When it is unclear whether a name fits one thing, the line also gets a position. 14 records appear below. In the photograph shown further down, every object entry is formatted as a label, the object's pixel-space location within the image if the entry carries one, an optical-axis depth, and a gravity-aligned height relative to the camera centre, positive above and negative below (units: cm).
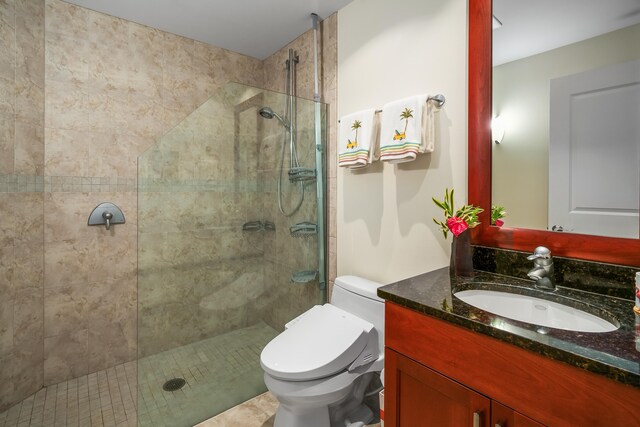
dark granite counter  59 -28
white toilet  124 -63
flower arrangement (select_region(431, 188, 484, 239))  116 -3
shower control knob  209 -5
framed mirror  122 +31
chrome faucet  102 -20
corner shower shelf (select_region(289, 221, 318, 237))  196 -12
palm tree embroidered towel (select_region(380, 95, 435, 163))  141 +38
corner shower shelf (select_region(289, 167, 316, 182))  193 +23
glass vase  119 -18
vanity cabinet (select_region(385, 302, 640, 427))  61 -41
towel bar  141 +51
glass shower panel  164 -24
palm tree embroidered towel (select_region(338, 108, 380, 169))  165 +39
